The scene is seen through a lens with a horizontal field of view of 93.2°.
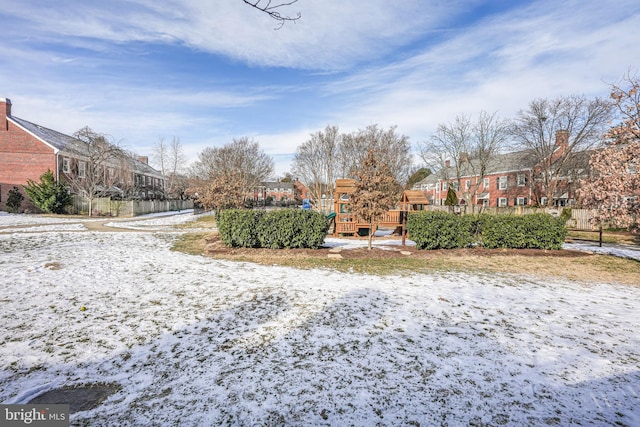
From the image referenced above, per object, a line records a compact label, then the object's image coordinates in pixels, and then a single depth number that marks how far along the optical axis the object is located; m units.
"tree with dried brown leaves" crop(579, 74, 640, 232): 8.30
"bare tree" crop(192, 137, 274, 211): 41.16
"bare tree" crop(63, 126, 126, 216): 28.09
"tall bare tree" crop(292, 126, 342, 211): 39.72
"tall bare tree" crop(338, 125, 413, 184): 37.62
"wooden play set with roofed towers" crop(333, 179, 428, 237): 16.03
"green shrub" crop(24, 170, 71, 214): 25.50
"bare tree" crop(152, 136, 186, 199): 49.31
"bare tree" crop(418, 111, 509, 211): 30.36
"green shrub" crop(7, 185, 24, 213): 25.92
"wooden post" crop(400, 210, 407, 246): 12.66
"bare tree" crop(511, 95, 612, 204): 27.56
